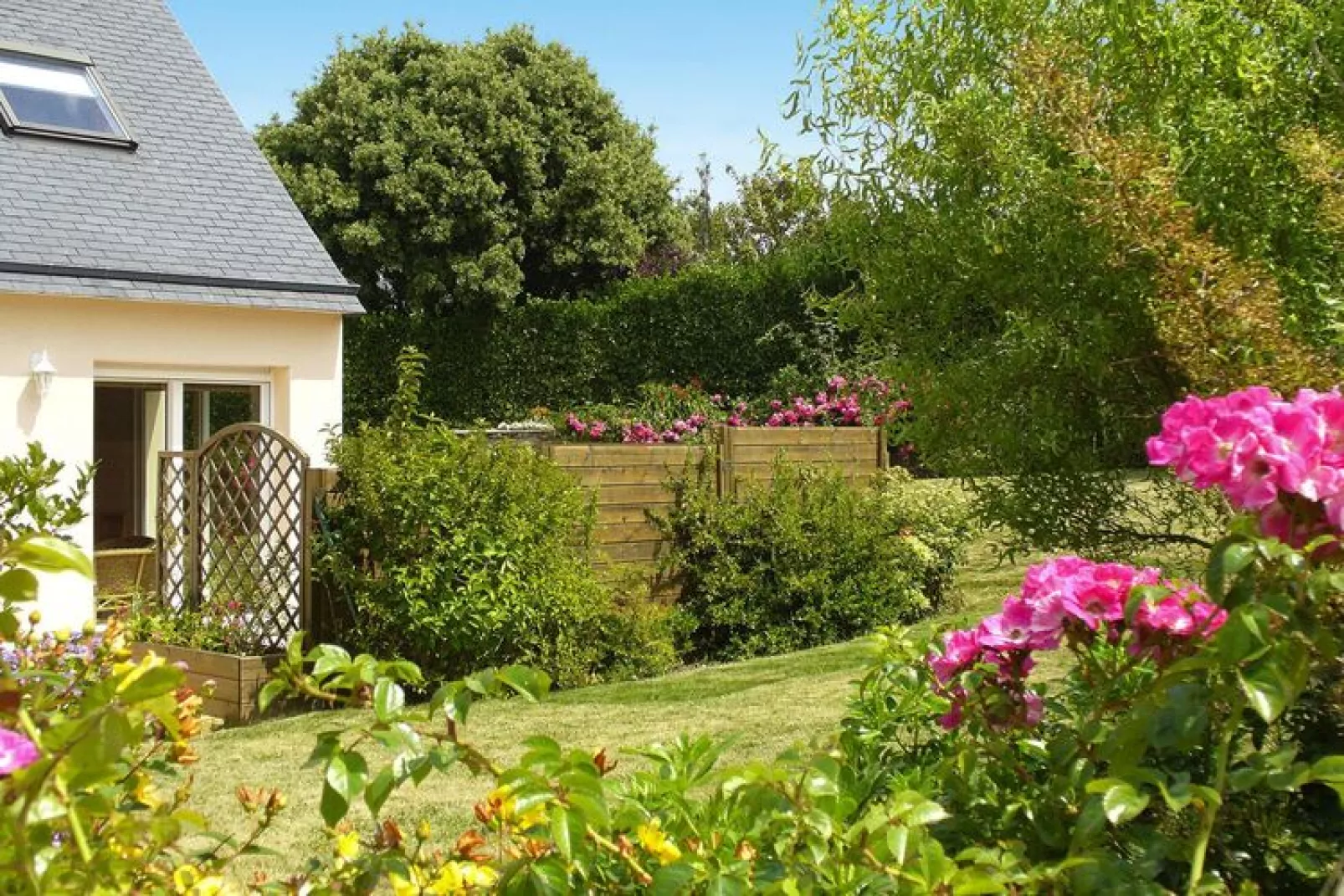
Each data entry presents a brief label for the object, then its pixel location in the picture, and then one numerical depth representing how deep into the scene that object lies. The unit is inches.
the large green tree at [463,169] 1070.4
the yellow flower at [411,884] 71.1
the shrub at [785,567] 397.4
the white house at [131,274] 443.2
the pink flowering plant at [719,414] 660.7
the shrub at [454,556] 327.3
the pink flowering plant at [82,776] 45.8
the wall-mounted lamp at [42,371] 437.7
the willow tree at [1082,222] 162.2
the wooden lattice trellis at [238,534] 351.6
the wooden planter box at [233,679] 325.4
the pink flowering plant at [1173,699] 69.7
